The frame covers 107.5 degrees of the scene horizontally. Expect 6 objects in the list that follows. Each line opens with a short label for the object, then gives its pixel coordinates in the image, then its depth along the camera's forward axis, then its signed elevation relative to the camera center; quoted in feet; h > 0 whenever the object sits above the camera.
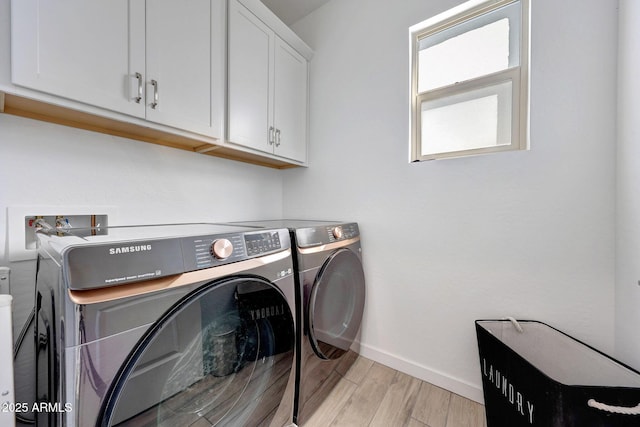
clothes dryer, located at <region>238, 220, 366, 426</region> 3.48 -1.59
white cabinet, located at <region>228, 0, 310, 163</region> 4.40 +2.64
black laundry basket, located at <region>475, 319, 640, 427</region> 2.40 -2.06
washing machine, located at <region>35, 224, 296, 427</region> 1.61 -1.03
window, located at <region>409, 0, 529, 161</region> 4.12 +2.55
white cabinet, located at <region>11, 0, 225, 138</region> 2.49 +2.00
